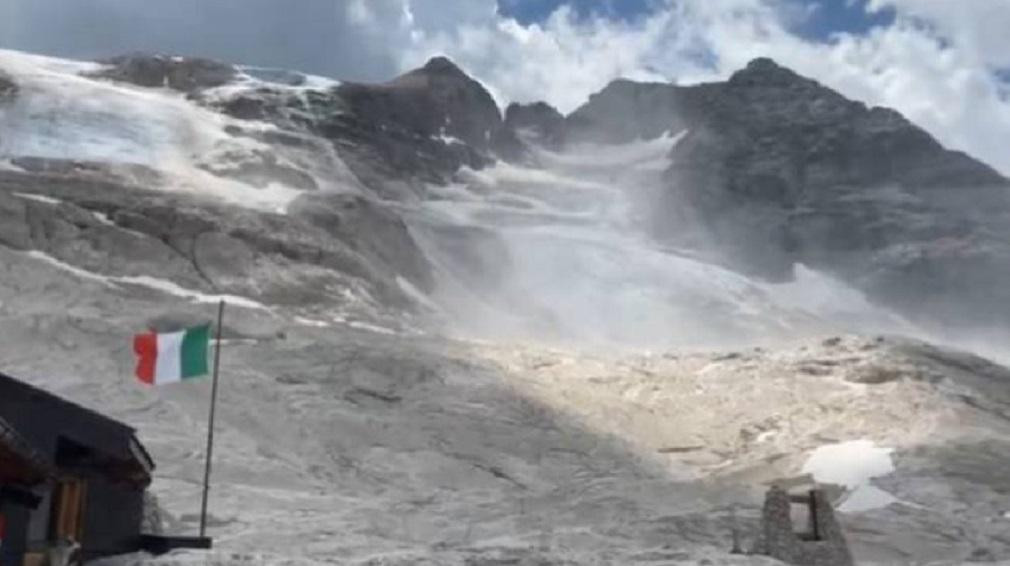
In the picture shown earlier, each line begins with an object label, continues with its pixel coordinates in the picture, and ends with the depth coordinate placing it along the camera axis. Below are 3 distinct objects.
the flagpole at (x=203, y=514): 26.66
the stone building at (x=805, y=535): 26.33
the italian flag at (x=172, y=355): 23.69
